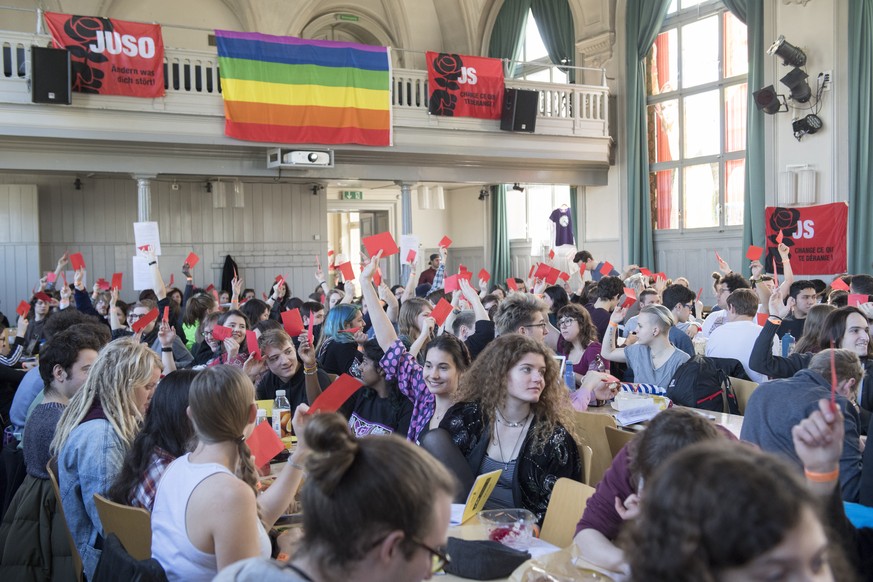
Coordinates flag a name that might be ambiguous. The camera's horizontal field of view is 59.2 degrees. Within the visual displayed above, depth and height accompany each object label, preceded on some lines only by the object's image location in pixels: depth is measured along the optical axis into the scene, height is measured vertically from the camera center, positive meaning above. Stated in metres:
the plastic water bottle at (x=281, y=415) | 3.90 -0.81
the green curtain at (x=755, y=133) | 10.90 +1.73
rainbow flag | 10.46 +2.35
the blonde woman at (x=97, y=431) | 2.77 -0.64
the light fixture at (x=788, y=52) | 9.92 +2.63
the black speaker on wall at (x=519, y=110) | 12.05 +2.30
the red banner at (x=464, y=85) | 11.55 +2.61
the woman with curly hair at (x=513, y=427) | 2.91 -0.69
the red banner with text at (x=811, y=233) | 9.00 +0.25
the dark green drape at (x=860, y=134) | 9.61 +1.51
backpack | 4.38 -0.76
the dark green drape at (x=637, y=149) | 12.83 +1.79
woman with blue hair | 4.88 -0.54
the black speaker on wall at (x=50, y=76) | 9.29 +2.24
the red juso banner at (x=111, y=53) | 9.53 +2.62
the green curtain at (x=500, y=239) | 16.06 +0.36
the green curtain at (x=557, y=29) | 14.22 +4.25
